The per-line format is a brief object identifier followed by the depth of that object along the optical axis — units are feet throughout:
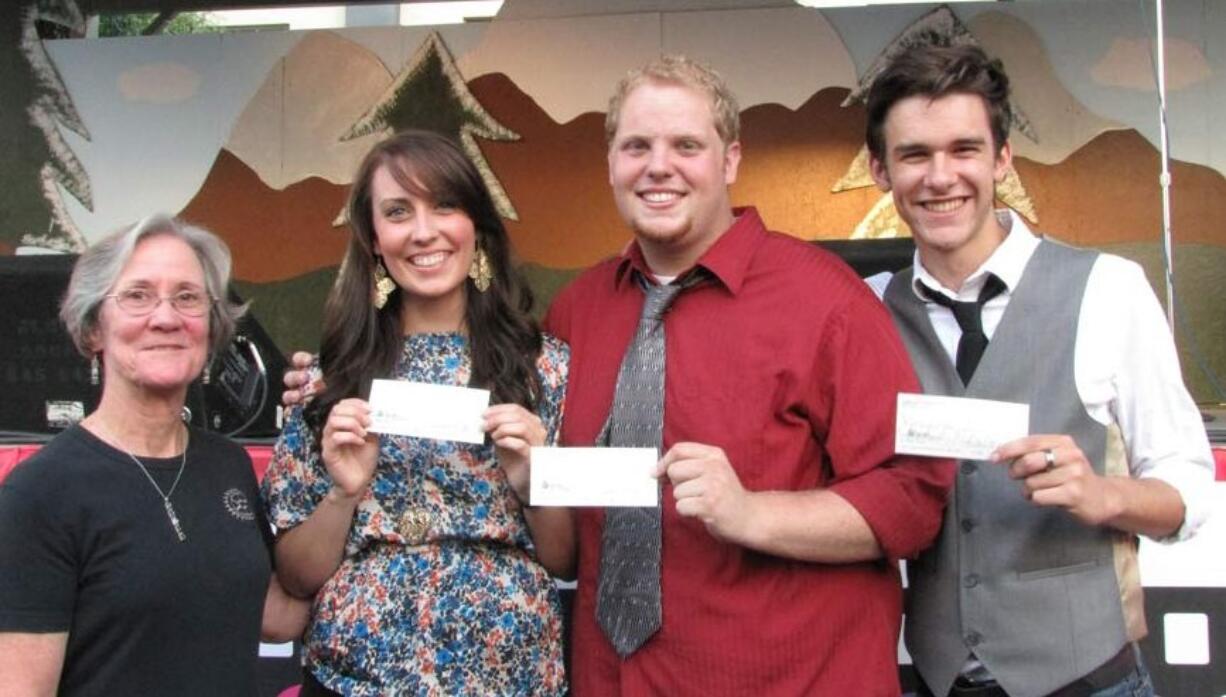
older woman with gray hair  5.41
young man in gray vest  6.19
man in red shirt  5.97
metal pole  11.93
